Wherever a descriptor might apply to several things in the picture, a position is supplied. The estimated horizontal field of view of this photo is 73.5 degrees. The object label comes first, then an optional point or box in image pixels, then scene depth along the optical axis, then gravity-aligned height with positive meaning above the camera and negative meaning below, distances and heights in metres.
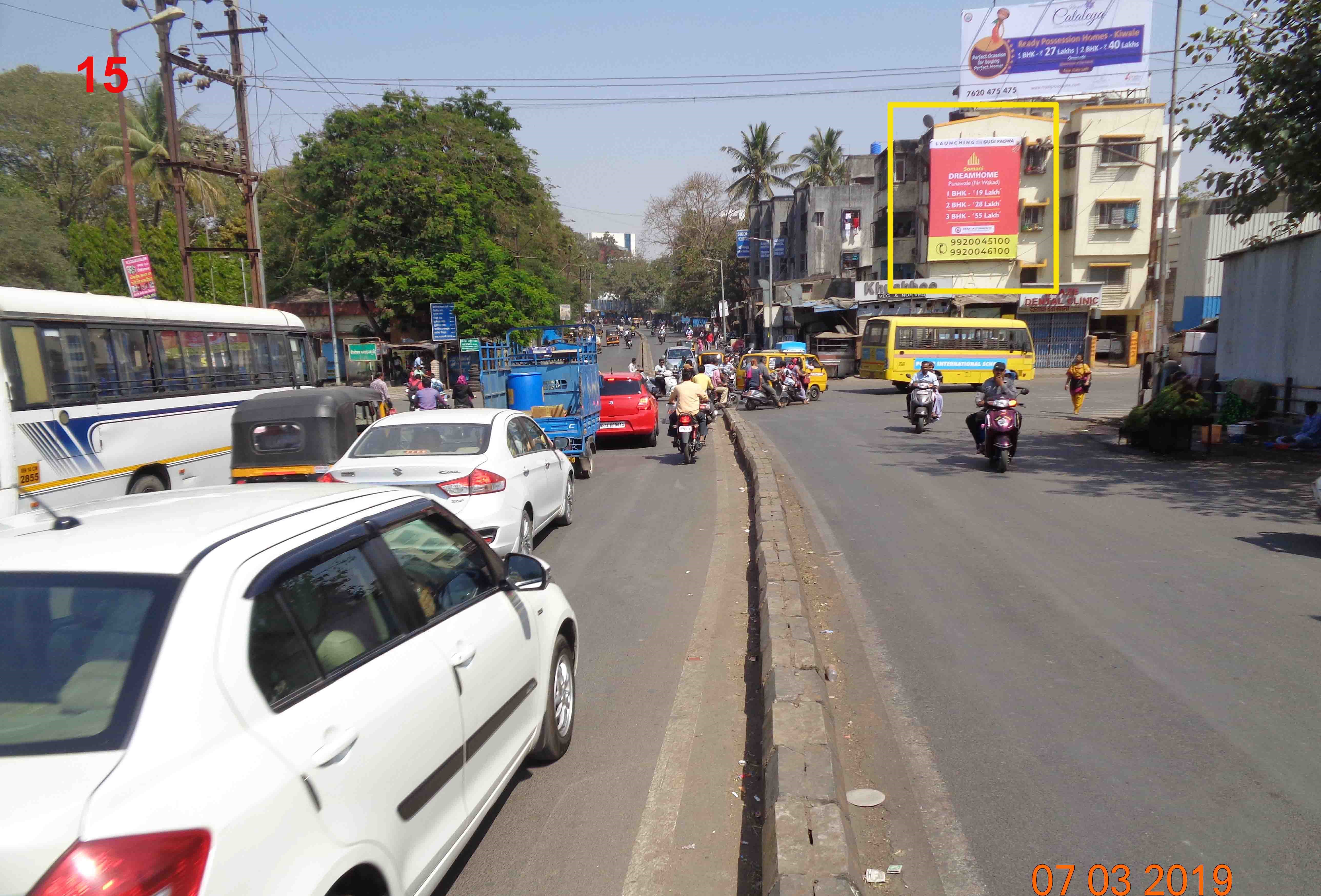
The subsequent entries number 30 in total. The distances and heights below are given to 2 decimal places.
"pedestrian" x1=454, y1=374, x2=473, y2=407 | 23.09 -1.44
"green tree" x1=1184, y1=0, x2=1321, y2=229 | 11.64 +2.84
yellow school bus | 33.16 -0.64
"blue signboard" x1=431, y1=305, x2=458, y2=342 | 36.47 +0.60
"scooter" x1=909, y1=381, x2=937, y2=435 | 19.39 -1.61
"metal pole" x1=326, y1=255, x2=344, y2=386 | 34.81 -0.39
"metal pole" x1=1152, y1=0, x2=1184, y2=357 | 22.31 +3.06
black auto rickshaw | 11.76 -1.31
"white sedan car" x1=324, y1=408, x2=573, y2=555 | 7.83 -1.18
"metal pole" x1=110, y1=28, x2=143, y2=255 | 19.19 +3.91
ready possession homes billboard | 42.94 +13.68
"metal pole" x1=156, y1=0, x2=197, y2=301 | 19.64 +4.23
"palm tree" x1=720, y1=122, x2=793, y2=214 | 62.78 +11.95
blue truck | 14.95 -1.05
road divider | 3.13 -1.89
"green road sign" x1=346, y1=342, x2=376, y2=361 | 33.84 -0.50
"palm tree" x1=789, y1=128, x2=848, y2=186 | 64.44 +12.55
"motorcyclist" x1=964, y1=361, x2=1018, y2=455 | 13.45 -0.88
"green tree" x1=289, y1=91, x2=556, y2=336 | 37.25 +5.37
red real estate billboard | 40.16 +5.92
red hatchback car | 18.81 -1.66
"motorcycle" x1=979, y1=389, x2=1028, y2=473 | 13.09 -1.51
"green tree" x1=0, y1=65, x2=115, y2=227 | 39.69 +9.51
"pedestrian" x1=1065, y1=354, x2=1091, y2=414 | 21.53 -1.25
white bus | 9.68 -0.64
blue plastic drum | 16.02 -0.95
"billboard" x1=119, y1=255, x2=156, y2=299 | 17.44 +1.30
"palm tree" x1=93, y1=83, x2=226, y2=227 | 37.44 +8.29
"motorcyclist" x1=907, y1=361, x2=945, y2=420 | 19.73 -1.07
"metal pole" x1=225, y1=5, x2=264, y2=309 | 21.52 +5.14
